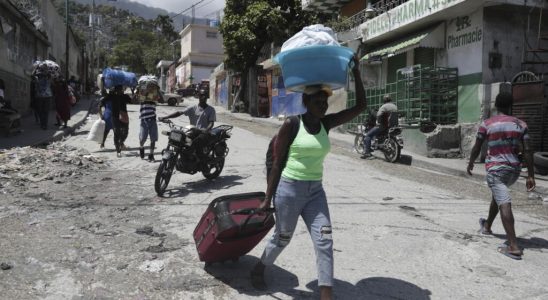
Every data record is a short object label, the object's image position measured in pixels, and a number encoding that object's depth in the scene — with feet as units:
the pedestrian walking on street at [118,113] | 37.40
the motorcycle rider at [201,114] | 27.84
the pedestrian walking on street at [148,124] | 34.63
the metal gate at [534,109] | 40.16
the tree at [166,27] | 280.55
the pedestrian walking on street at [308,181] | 11.54
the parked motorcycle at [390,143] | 42.19
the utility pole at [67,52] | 98.99
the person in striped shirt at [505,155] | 17.11
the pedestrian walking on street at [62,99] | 50.14
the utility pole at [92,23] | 150.55
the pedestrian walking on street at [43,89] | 47.83
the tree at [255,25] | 94.94
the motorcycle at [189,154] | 24.88
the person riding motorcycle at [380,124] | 42.46
